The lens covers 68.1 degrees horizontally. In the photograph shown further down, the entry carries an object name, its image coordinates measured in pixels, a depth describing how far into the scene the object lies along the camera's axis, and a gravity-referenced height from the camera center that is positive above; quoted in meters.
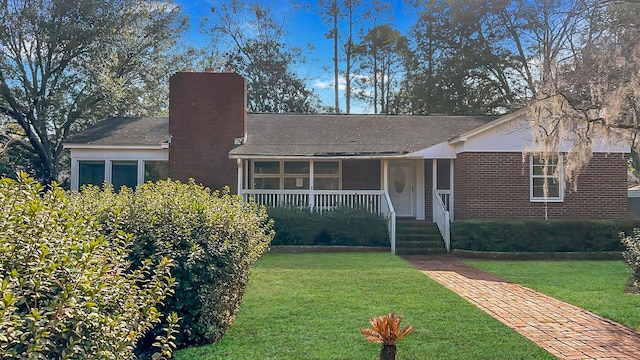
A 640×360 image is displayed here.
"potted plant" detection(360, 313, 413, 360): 3.68 -1.11
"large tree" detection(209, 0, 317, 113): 33.91 +10.11
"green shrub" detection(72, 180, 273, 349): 5.18 -0.60
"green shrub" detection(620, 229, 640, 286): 6.00 -0.82
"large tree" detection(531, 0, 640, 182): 7.98 +2.02
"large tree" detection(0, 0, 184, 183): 23.08 +6.74
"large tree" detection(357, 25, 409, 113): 35.34 +10.19
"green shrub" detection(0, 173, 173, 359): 2.20 -0.52
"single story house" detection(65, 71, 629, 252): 14.66 +1.07
